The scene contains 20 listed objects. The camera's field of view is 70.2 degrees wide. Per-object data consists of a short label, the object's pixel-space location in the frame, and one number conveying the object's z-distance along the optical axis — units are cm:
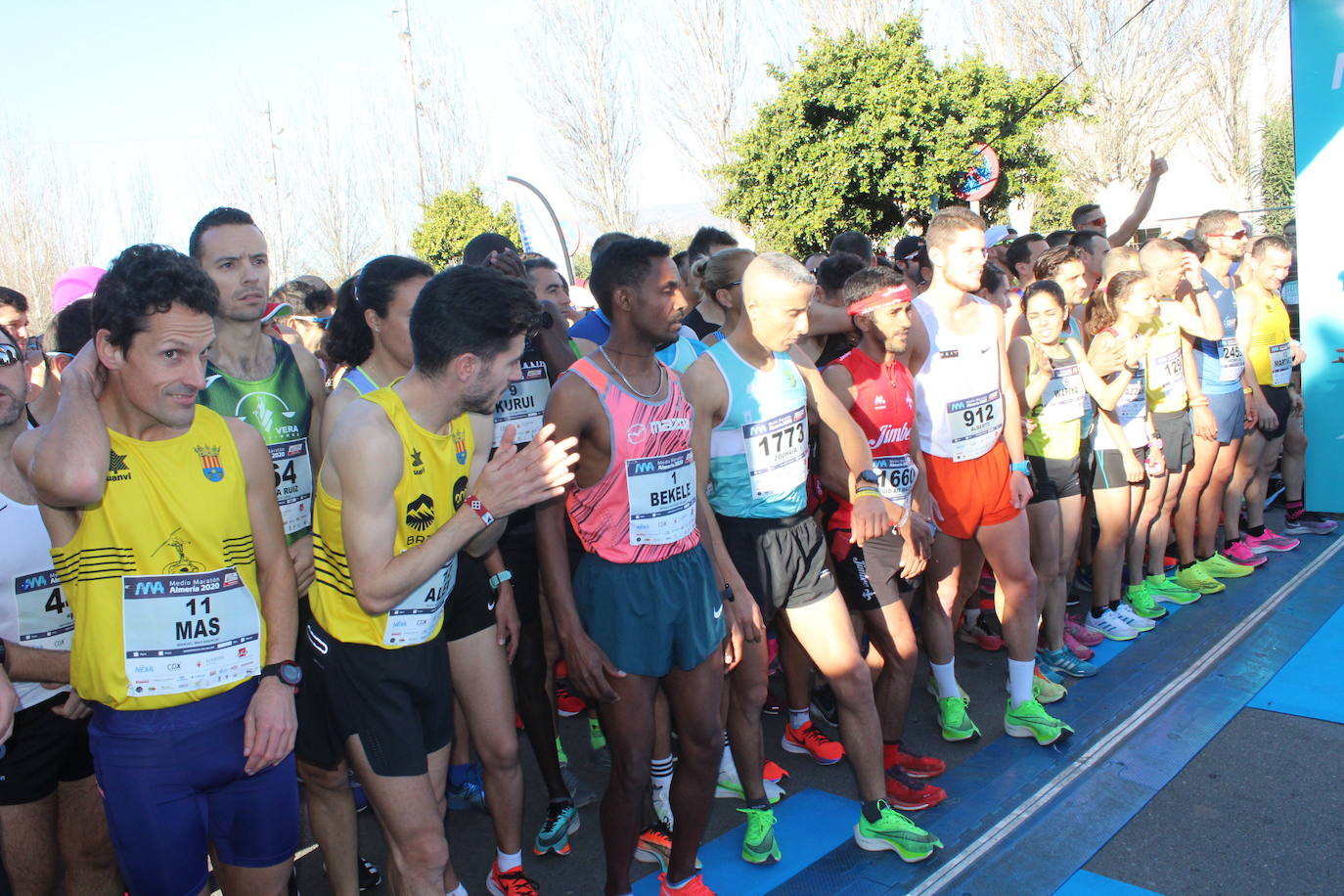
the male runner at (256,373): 325
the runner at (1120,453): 542
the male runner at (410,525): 247
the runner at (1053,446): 496
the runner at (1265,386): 681
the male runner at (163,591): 231
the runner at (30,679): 269
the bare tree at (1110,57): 2736
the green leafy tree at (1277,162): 3005
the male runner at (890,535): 386
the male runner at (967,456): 427
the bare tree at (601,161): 2406
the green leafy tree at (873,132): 1212
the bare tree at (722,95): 2234
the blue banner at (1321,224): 695
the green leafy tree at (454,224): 1527
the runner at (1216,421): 637
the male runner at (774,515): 341
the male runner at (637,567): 300
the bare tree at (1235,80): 2811
